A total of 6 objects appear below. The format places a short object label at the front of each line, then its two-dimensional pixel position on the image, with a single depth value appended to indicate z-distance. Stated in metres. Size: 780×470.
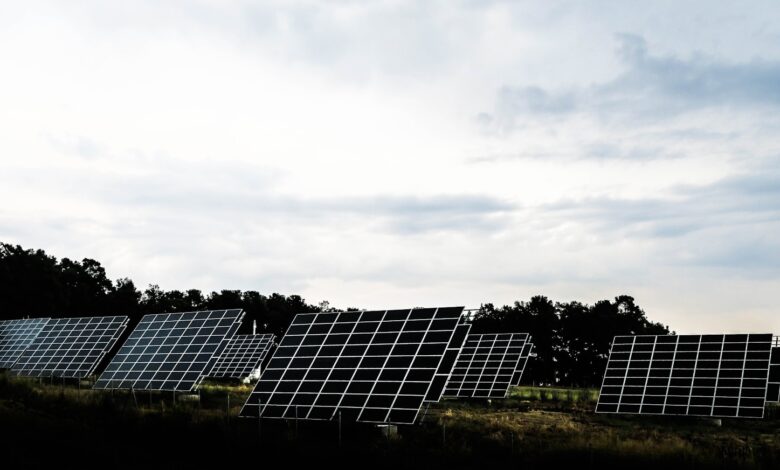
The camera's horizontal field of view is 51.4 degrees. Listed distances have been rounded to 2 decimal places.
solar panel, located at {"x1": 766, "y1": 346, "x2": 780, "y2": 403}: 41.75
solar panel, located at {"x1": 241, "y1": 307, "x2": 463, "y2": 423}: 26.47
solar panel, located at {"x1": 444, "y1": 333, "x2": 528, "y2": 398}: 50.62
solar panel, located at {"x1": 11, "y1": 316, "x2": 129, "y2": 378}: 54.59
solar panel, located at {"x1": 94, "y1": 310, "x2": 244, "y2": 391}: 41.66
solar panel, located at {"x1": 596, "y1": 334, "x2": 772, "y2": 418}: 36.47
